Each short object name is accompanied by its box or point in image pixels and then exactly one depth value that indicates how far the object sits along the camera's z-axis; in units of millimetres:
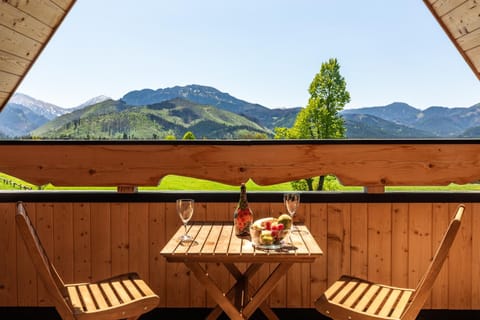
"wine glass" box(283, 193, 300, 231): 2182
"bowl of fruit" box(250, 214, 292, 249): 1827
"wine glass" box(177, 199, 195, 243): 2090
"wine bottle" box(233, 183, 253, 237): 2098
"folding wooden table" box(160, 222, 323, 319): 1729
